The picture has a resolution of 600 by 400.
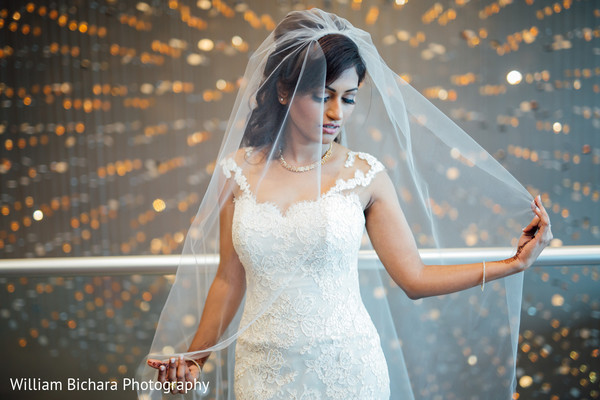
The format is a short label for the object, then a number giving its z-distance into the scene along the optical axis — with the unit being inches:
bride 50.3
